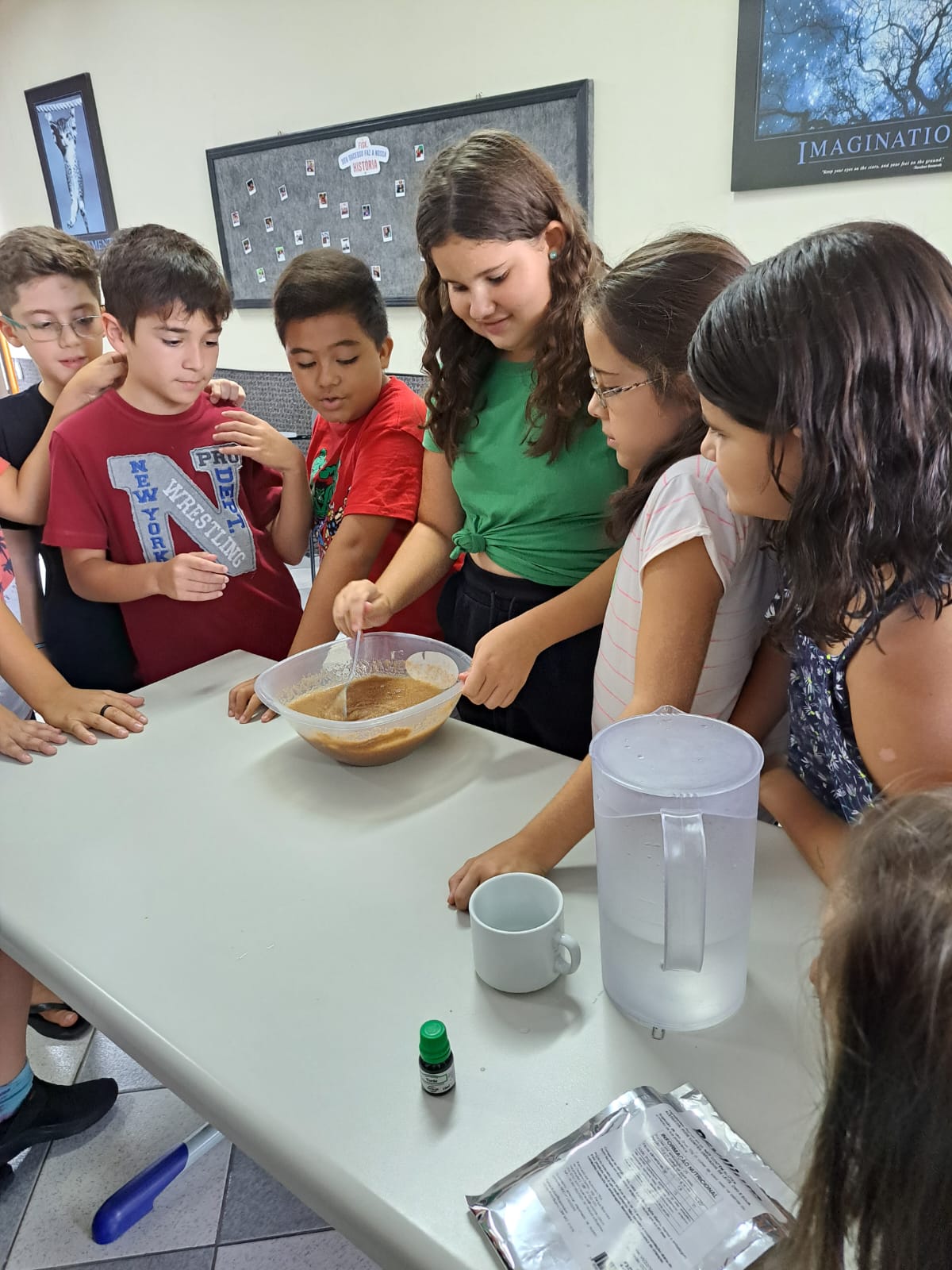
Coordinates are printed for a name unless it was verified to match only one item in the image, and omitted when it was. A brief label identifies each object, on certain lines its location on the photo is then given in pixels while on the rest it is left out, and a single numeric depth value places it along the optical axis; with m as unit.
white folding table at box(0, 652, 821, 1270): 0.57
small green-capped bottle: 0.58
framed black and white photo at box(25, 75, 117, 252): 4.19
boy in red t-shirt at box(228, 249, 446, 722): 1.44
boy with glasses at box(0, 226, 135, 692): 1.58
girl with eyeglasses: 0.84
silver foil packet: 0.49
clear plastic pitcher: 0.61
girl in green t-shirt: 1.13
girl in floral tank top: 0.66
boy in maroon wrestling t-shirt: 1.42
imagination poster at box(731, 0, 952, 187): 2.08
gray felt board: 2.78
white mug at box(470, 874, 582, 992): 0.67
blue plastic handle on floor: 1.22
